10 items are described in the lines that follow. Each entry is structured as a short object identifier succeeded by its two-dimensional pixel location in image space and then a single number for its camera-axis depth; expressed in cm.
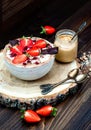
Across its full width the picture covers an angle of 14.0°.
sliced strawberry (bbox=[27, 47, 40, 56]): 98
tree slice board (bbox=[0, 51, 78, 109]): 96
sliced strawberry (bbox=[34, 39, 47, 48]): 101
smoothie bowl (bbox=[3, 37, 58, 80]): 97
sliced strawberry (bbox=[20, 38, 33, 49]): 101
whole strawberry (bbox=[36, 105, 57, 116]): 95
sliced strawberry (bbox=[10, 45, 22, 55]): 99
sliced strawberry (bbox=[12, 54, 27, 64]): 96
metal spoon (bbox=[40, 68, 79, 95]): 99
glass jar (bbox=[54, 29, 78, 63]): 107
